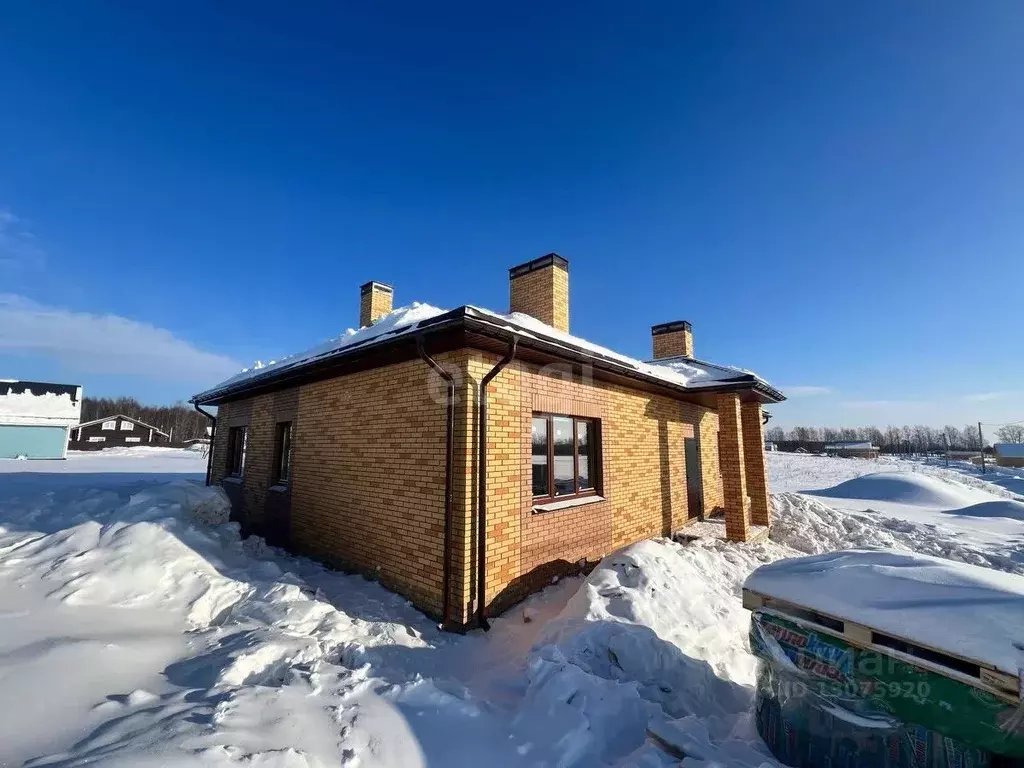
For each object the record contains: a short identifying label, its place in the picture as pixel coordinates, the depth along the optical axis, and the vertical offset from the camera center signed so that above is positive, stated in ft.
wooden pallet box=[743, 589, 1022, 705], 6.79 -3.66
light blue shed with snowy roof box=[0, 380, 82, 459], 87.10 +6.06
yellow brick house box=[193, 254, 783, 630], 15.30 -0.20
